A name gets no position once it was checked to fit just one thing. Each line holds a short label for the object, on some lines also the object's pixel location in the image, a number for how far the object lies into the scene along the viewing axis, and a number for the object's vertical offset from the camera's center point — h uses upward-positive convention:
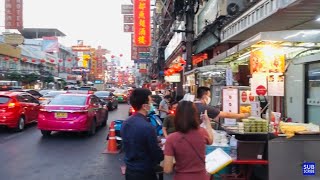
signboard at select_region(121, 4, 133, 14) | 32.03 +9.33
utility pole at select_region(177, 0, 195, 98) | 12.94 +2.84
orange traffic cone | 7.64 -1.59
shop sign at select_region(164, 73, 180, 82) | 18.16 +0.66
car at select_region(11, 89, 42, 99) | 18.82 -0.37
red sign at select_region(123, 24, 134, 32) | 31.76 +7.03
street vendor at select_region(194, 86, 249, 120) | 5.13 -0.36
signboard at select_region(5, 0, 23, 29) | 30.25 +8.17
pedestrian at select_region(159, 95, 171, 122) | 9.31 -0.69
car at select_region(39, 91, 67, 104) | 16.50 -0.51
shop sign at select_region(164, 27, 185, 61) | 19.42 +3.69
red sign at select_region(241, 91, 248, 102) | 7.12 -0.21
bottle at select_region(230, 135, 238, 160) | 4.31 -0.95
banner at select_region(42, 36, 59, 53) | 58.86 +9.49
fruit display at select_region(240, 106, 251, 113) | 6.85 -0.54
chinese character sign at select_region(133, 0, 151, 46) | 21.45 +5.30
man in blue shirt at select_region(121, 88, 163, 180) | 2.73 -0.60
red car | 10.04 -0.84
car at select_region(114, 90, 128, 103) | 29.32 -0.93
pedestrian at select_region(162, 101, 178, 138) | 5.66 -0.78
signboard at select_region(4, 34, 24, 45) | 32.53 +5.89
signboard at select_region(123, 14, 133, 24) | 32.74 +8.31
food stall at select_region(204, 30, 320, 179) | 4.18 -0.62
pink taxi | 9.15 -0.95
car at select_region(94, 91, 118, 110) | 19.76 -0.80
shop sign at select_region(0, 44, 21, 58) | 34.53 +4.95
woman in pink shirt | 2.63 -0.58
